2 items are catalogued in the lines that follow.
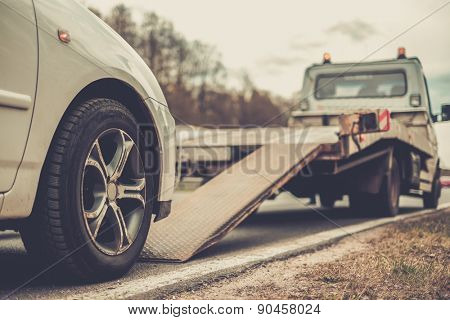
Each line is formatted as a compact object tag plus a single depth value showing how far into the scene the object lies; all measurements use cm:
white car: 246
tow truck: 449
